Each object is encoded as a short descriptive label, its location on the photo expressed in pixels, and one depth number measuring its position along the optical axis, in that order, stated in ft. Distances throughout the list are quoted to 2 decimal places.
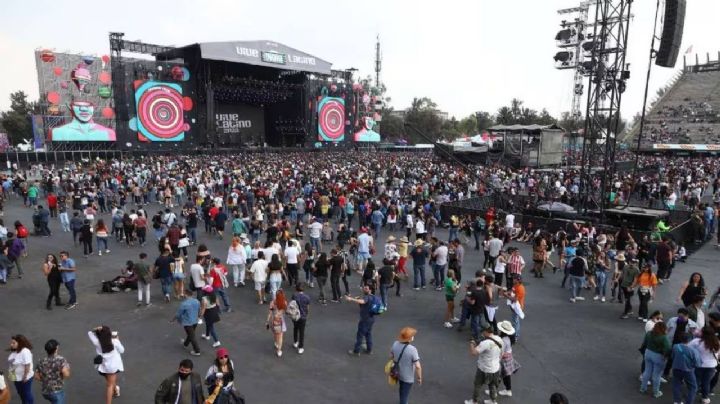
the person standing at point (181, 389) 14.69
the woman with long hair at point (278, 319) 22.39
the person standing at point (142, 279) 28.37
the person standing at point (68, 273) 28.08
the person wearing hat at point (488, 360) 17.94
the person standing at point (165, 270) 28.84
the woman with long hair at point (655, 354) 18.78
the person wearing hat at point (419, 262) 32.22
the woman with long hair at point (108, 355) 17.67
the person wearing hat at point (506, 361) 18.71
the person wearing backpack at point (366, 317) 22.29
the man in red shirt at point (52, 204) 54.85
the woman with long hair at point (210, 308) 22.72
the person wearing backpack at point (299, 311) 22.33
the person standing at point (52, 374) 16.37
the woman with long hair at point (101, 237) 39.65
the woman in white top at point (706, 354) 17.95
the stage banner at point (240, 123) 149.79
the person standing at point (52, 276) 28.09
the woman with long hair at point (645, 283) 26.61
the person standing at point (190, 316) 21.62
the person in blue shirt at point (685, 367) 17.83
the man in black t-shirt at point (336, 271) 29.93
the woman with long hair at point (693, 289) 23.61
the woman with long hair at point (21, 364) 16.66
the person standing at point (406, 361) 17.44
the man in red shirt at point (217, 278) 26.50
